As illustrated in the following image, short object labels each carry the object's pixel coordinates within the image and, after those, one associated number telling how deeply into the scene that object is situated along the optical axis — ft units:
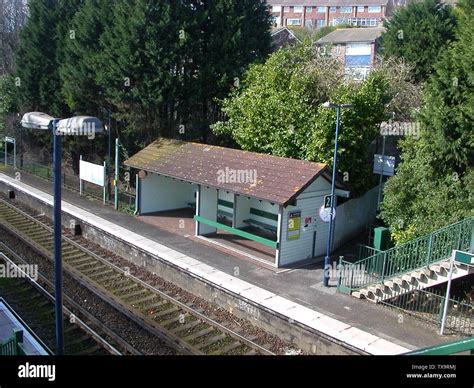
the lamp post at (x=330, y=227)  45.57
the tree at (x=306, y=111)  60.64
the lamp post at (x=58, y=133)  22.13
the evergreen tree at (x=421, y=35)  87.25
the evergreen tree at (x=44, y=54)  100.94
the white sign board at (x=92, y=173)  76.78
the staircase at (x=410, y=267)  41.19
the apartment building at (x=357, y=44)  165.17
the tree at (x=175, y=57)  74.59
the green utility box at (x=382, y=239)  53.16
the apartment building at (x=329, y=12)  246.88
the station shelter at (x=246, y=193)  51.80
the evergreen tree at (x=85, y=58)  84.94
